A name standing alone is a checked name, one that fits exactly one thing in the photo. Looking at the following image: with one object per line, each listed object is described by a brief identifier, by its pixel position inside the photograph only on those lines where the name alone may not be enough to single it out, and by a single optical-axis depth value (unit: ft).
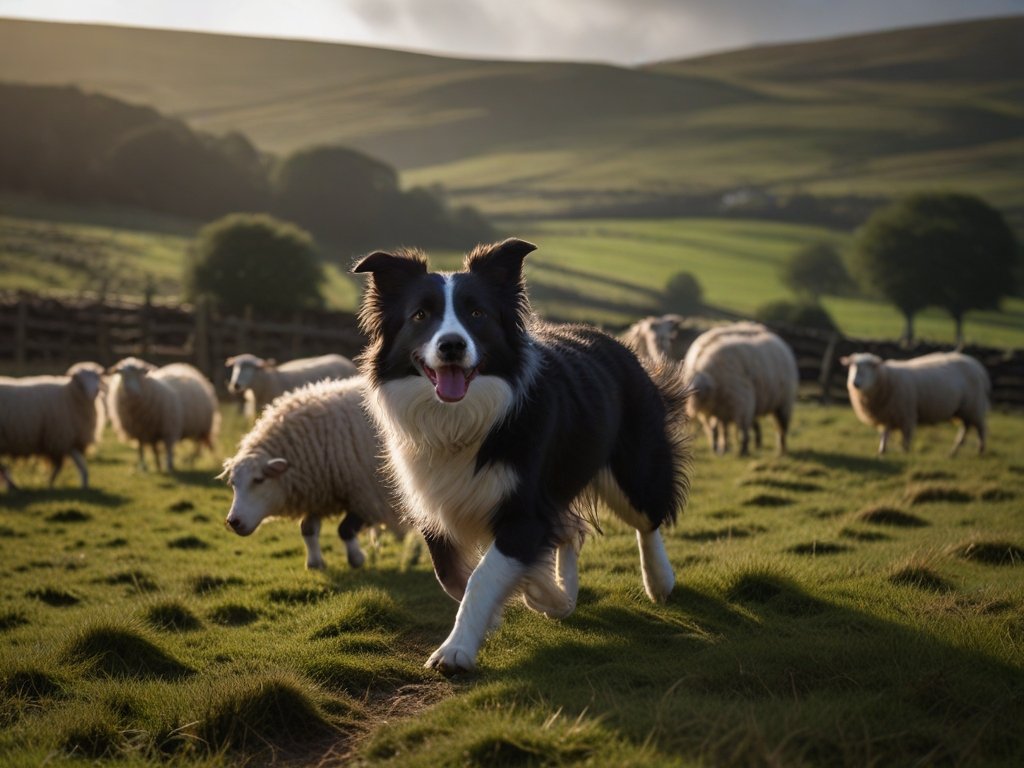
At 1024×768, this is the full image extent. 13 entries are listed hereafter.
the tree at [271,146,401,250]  204.23
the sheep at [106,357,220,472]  48.98
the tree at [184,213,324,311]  101.24
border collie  16.52
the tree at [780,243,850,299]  210.38
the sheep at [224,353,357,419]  53.16
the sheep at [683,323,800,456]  50.83
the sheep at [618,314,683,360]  55.72
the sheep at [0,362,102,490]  43.37
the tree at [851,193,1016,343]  172.65
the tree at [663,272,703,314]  181.60
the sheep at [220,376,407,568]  28.71
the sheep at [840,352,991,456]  51.78
